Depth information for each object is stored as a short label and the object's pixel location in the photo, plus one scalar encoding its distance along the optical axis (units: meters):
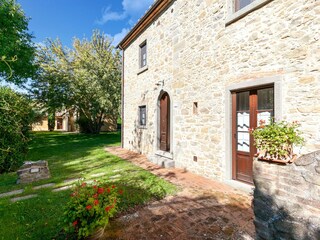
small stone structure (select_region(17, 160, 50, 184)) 5.50
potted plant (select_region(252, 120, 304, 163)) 2.52
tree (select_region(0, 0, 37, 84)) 8.99
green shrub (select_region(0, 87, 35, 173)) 6.66
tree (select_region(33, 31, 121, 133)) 16.33
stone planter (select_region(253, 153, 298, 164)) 2.15
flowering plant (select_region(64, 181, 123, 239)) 2.52
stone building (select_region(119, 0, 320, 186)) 3.51
